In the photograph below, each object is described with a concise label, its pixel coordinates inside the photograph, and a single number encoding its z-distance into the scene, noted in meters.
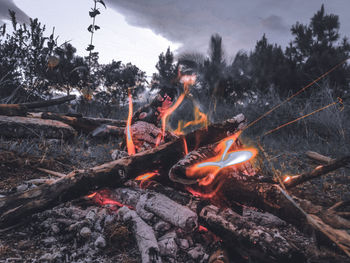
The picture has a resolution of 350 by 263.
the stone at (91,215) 1.61
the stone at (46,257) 1.22
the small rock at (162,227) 1.56
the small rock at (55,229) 1.48
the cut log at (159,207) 1.49
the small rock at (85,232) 1.43
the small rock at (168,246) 1.37
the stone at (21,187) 1.95
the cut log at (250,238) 1.14
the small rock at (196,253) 1.36
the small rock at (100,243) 1.40
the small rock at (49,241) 1.39
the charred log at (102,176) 1.44
